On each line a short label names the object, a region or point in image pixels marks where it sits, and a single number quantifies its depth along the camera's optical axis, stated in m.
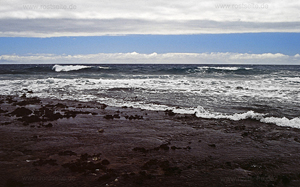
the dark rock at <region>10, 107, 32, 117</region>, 11.32
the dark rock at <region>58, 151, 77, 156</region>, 6.72
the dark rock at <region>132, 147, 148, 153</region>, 7.05
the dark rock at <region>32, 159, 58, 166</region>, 6.10
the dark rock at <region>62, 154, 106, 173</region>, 5.84
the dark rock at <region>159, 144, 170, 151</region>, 7.26
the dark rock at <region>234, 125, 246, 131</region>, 9.34
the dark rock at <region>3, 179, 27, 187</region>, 5.11
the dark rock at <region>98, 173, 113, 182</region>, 5.42
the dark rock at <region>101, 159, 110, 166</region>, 6.16
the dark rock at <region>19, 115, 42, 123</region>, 10.13
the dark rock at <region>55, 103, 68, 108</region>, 13.40
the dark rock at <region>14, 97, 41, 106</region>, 14.21
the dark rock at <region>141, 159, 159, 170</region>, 6.03
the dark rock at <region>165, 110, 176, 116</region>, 11.62
